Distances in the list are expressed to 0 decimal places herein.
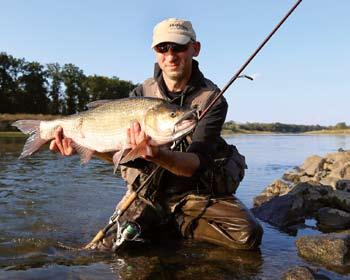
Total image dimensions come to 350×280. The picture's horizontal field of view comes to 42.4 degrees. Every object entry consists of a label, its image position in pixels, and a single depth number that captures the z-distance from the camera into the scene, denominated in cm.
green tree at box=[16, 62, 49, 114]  6266
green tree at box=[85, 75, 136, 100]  7225
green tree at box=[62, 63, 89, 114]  7031
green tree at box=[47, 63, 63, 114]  6900
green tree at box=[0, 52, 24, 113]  6075
